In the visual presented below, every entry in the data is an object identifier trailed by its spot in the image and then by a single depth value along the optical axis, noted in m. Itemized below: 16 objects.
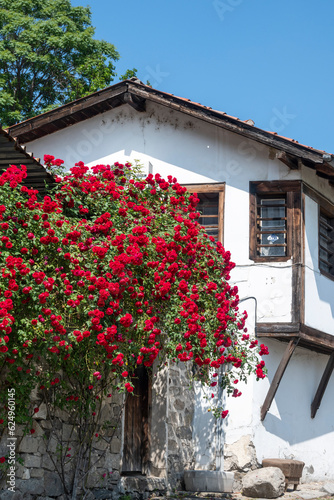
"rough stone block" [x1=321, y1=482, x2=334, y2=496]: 11.80
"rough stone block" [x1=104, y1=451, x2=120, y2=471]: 10.02
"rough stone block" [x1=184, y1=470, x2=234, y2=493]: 11.27
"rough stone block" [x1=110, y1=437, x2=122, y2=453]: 10.12
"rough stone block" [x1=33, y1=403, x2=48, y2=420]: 8.82
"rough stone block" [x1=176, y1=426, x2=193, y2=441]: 11.88
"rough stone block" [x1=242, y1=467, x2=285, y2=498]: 10.92
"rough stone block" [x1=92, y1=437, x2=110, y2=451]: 9.73
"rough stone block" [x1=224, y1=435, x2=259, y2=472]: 11.84
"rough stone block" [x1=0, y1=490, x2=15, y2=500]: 8.20
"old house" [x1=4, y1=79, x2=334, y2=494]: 11.94
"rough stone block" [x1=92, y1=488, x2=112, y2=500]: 9.72
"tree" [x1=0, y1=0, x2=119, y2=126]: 20.02
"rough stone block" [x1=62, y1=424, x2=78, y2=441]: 9.23
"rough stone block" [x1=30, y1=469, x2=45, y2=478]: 8.68
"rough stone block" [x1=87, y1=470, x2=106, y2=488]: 9.66
